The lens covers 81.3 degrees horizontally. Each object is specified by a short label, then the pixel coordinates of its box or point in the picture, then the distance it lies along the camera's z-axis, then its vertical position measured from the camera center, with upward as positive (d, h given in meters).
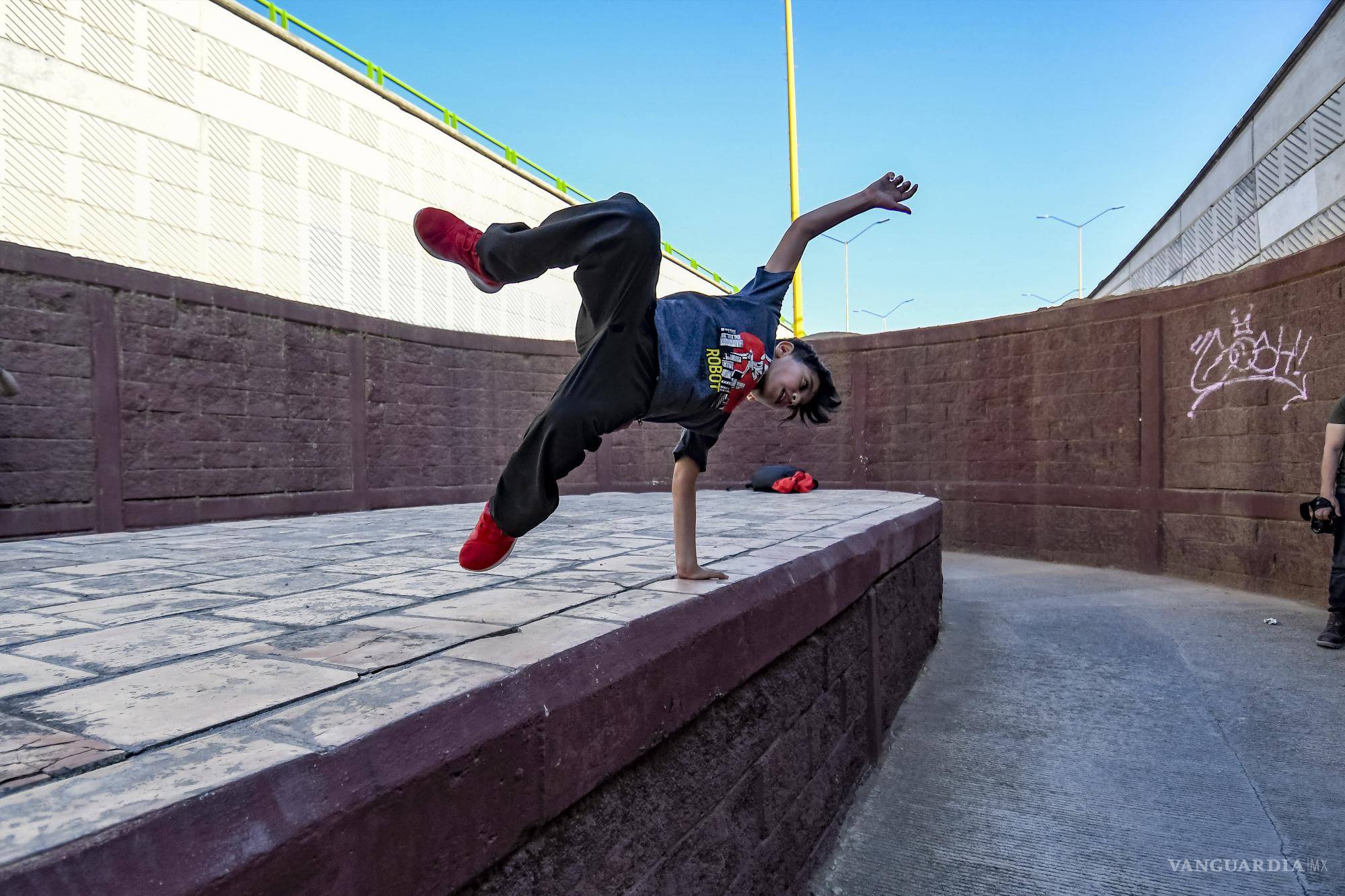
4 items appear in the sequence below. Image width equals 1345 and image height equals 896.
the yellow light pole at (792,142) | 19.25 +7.45
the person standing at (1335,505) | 4.88 -0.40
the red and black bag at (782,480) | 9.80 -0.45
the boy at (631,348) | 2.33 +0.32
